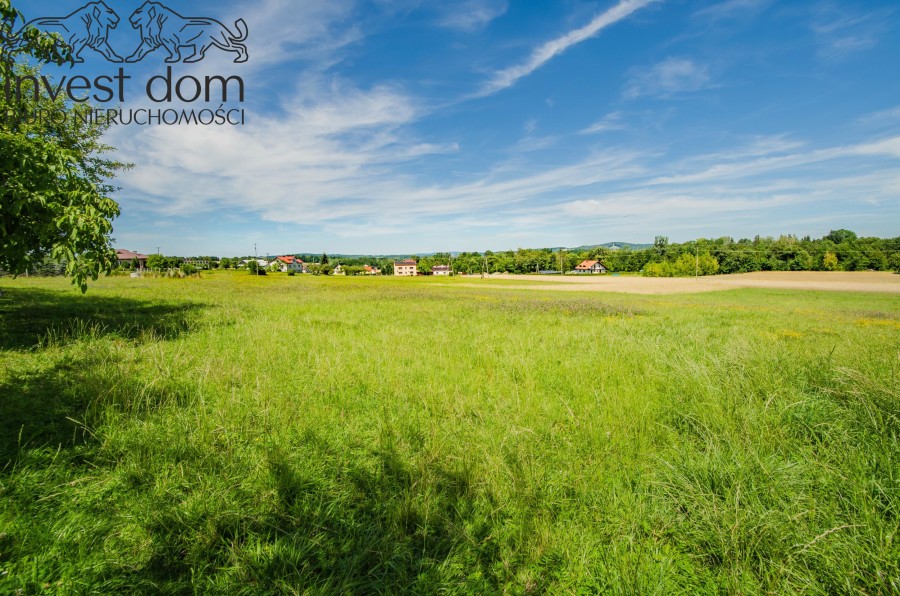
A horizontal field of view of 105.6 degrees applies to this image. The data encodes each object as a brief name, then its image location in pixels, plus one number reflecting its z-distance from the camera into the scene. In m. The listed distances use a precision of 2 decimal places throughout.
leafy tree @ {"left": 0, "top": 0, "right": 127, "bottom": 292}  5.93
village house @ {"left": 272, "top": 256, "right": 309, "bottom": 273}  151.21
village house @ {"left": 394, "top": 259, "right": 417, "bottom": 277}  180.12
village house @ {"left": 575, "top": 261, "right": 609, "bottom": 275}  159.25
